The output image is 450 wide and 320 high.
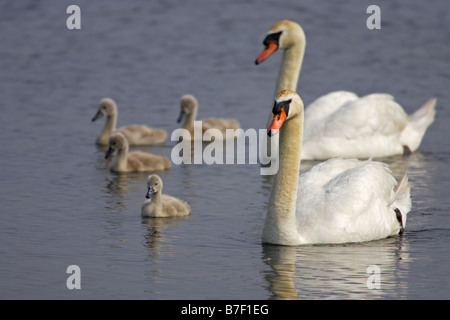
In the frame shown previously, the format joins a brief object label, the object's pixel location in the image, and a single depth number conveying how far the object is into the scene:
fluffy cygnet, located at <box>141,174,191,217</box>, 11.16
